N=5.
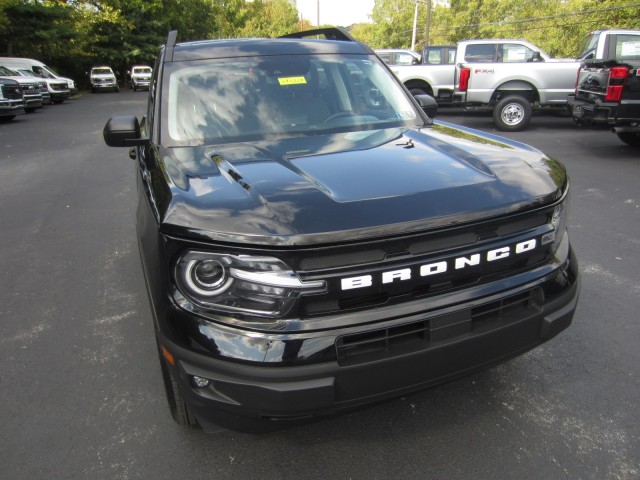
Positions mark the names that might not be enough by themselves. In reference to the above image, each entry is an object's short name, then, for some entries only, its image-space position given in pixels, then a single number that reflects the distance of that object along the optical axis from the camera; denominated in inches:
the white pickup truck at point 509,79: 453.1
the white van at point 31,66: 855.1
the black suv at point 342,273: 68.8
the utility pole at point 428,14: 1381.2
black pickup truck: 298.4
